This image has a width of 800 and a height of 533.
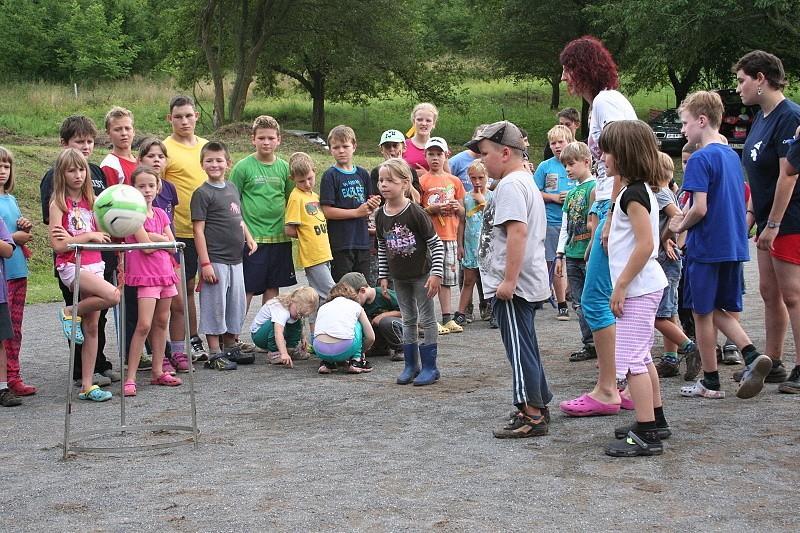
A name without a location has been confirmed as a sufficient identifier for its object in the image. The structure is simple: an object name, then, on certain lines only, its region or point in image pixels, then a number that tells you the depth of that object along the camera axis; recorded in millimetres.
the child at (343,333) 8484
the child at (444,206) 10406
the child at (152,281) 8047
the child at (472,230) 10922
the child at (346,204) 9445
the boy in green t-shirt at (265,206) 9414
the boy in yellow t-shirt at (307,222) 9312
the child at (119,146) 8617
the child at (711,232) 6969
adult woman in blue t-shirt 6969
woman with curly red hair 6648
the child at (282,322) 8977
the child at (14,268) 7941
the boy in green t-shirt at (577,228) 8602
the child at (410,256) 7902
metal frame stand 6055
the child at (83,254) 7688
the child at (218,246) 8805
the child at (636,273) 5680
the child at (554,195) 10734
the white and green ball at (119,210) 6340
